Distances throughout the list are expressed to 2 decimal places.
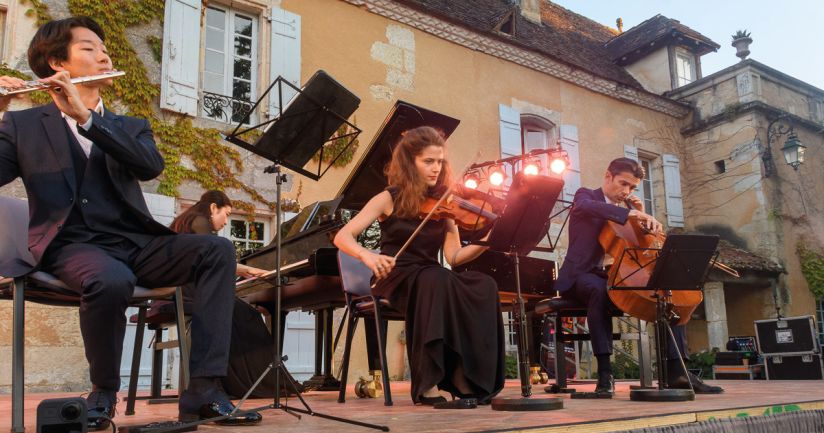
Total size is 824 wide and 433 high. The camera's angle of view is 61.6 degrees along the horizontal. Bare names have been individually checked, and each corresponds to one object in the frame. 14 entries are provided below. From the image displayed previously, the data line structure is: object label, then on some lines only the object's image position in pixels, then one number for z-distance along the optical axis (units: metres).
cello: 4.07
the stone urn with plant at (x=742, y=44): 13.61
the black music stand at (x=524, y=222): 3.04
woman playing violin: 3.39
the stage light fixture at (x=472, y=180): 8.12
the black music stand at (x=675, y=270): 3.71
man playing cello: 4.16
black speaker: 1.99
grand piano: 4.50
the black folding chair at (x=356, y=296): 3.98
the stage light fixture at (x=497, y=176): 8.70
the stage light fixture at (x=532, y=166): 8.46
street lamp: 12.46
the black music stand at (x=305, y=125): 3.40
